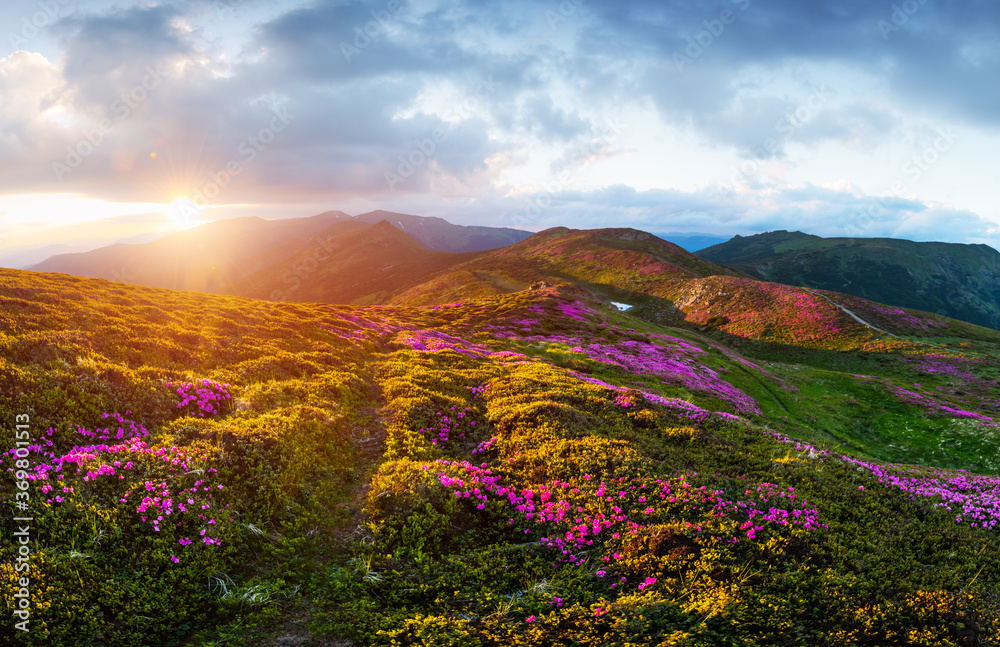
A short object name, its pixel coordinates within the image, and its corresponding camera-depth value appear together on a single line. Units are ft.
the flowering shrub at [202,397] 45.29
